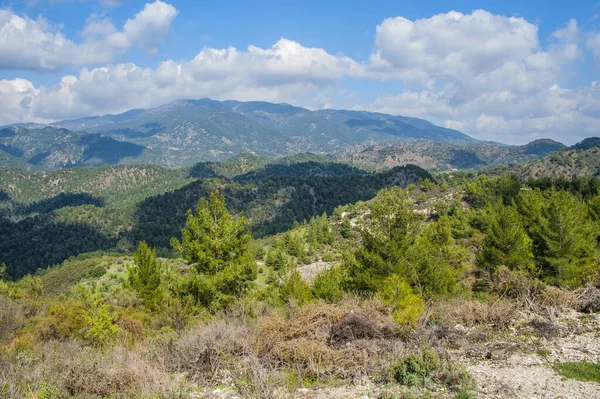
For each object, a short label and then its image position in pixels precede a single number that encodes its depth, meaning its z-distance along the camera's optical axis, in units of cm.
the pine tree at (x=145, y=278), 3228
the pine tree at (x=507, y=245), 2570
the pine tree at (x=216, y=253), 1795
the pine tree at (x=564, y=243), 2356
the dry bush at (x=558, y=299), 1129
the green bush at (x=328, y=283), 2109
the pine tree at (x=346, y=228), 8005
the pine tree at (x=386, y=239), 1812
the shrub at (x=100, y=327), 1764
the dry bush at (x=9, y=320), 2048
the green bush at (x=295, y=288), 2245
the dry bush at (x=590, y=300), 1096
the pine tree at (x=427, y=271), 1819
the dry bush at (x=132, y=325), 1938
